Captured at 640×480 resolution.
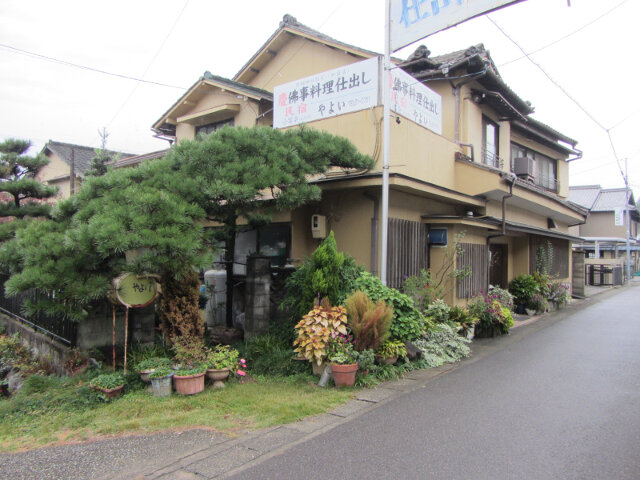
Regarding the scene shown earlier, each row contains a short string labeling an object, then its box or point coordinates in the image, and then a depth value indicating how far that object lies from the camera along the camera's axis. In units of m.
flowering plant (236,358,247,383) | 6.71
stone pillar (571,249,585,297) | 20.52
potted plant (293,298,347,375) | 6.70
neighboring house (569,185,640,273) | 37.94
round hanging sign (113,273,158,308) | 6.83
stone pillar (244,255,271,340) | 8.37
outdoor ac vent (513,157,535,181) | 15.23
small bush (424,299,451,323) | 9.30
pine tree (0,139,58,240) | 10.66
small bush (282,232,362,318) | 7.23
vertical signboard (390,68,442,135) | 9.16
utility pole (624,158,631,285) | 30.83
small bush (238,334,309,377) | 7.18
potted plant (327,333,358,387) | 6.50
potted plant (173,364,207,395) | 6.17
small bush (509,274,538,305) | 14.38
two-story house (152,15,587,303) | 9.41
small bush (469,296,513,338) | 10.35
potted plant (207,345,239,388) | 6.50
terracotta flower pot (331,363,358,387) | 6.49
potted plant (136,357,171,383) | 6.42
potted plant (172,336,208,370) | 6.52
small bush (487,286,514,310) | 12.27
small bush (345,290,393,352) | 6.79
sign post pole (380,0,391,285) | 8.09
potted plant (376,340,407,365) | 7.21
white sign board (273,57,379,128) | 9.27
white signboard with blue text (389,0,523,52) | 6.71
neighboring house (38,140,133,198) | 21.73
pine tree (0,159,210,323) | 5.84
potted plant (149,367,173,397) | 6.13
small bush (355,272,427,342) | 7.57
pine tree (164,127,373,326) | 7.03
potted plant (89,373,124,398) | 6.24
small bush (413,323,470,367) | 8.05
